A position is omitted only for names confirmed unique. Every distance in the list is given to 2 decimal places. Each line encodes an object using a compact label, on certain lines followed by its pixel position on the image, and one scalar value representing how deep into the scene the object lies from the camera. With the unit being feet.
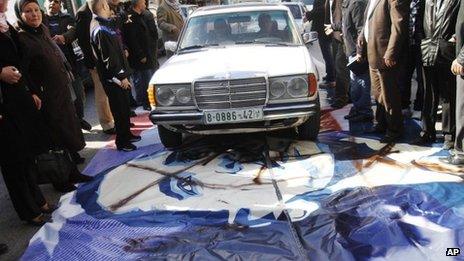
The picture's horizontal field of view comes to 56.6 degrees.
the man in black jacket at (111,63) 15.10
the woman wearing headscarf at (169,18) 24.66
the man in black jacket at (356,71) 16.96
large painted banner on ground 9.32
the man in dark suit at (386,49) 13.62
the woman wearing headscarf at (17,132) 11.06
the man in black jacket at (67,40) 18.89
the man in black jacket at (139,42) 21.45
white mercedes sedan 14.14
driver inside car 17.40
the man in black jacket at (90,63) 18.51
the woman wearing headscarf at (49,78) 12.40
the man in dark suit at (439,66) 12.38
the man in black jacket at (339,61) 20.29
